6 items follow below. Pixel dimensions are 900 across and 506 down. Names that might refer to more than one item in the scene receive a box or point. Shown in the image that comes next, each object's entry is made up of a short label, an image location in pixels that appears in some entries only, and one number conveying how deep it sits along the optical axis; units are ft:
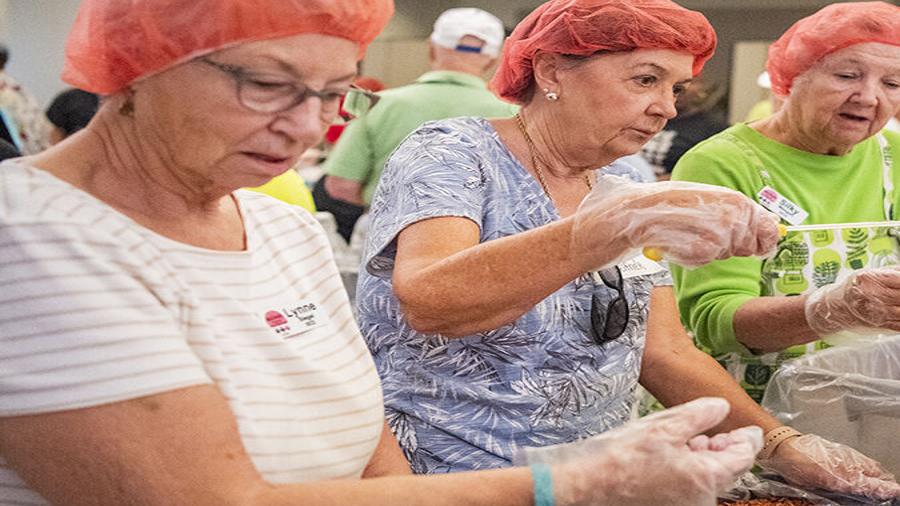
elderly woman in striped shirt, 5.38
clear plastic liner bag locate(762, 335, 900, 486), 7.31
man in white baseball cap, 12.16
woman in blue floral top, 6.34
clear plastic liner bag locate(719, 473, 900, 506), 7.06
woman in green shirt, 7.81
